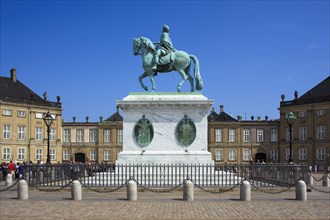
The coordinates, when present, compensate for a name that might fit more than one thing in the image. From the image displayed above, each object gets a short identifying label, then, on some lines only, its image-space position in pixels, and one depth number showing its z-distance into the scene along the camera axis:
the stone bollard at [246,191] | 18.73
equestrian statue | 26.45
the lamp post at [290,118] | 33.15
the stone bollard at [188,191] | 18.55
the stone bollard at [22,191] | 19.34
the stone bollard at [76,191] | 19.01
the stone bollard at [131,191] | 18.61
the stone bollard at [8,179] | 28.78
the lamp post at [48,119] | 31.31
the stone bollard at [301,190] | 18.98
